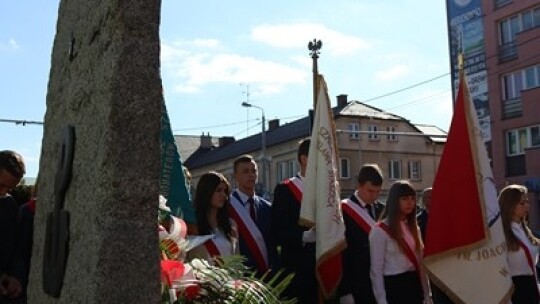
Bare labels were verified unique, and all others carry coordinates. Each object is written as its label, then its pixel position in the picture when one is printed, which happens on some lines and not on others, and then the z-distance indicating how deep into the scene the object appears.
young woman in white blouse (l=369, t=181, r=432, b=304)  4.95
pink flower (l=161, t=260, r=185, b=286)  1.99
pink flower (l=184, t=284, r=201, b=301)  2.03
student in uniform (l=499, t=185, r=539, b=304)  5.59
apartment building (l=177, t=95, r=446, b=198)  46.44
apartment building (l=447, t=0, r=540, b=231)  28.42
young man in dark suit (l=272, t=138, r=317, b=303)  5.08
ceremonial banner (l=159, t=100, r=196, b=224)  4.05
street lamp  36.75
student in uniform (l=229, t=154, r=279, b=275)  5.20
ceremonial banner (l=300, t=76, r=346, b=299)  4.77
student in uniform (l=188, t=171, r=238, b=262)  4.65
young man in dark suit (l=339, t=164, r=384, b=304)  5.12
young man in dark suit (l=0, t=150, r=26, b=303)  3.63
